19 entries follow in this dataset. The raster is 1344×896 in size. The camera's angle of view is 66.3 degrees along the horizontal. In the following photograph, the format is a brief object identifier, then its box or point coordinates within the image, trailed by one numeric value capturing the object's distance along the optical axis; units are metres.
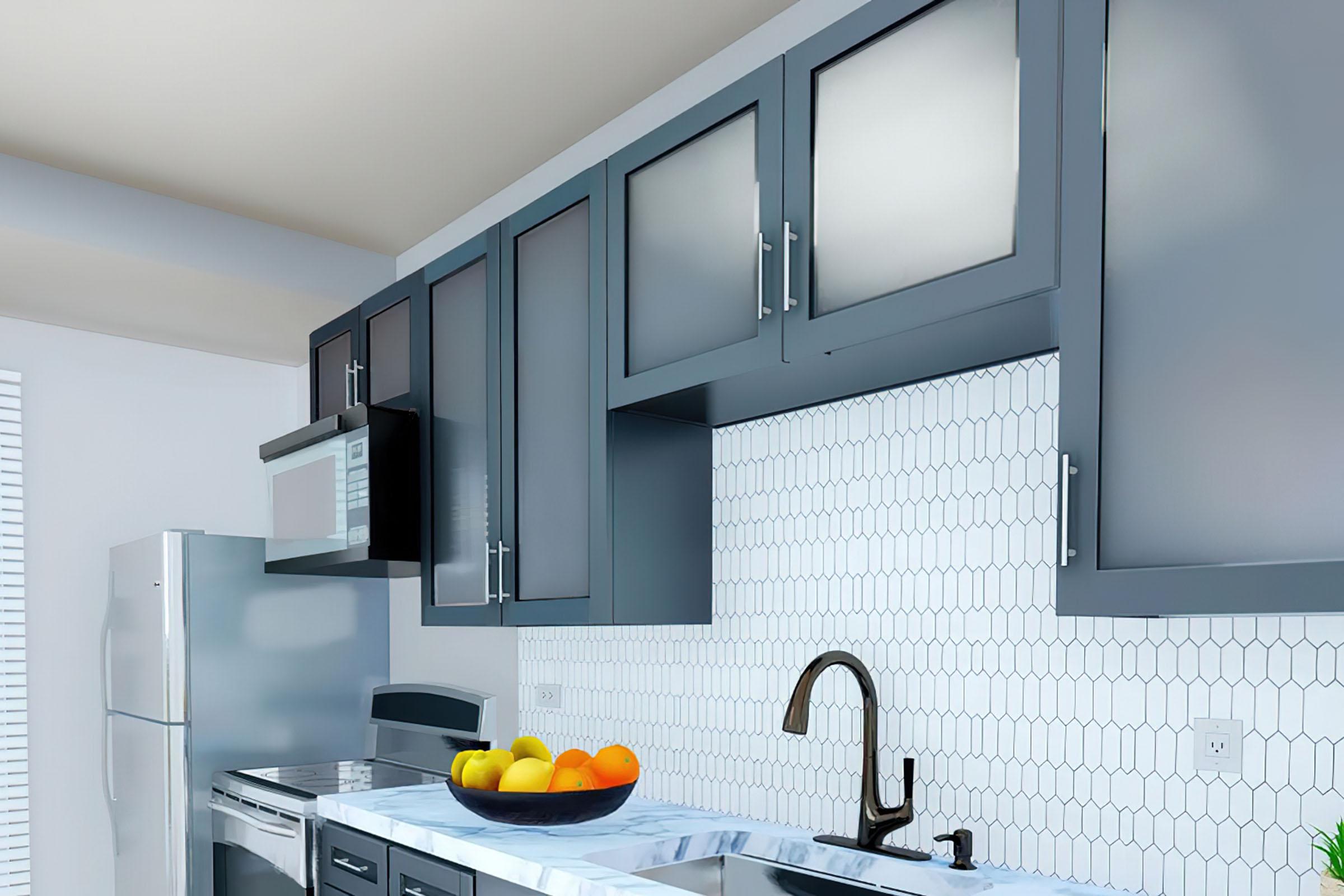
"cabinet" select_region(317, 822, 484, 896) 2.00
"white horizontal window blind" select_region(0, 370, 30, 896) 3.59
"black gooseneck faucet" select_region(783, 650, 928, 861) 1.79
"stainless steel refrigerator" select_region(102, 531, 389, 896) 3.16
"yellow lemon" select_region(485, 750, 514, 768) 2.16
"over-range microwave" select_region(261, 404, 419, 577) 2.77
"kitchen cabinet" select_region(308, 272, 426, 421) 2.99
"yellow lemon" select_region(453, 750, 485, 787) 2.17
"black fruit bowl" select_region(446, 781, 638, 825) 2.02
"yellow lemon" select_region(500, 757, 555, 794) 2.04
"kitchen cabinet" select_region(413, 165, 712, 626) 2.18
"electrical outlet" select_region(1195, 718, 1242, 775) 1.44
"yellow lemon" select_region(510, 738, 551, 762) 2.25
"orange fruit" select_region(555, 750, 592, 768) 2.12
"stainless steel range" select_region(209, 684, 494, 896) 2.60
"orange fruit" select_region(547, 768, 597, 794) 2.04
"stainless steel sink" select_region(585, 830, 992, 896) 1.71
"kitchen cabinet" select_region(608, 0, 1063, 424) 1.40
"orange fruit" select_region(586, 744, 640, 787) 2.11
